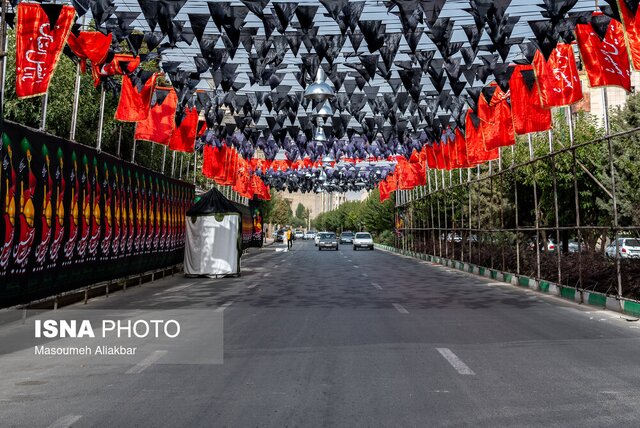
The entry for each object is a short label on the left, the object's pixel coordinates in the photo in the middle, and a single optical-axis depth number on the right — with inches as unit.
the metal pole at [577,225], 610.5
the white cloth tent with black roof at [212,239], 945.5
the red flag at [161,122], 762.8
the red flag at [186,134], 879.7
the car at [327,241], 2346.9
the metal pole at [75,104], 577.3
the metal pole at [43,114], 506.1
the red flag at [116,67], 626.5
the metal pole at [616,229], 526.9
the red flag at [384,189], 2111.7
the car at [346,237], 3334.2
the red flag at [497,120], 776.3
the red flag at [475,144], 888.9
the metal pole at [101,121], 662.5
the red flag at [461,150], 996.6
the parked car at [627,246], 1372.3
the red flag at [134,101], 673.0
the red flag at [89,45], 543.2
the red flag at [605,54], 501.7
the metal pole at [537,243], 742.9
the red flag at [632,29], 424.2
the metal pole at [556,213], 668.9
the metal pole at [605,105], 544.1
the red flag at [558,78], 577.9
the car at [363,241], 2507.4
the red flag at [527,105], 649.6
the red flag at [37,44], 457.1
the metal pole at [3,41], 435.8
